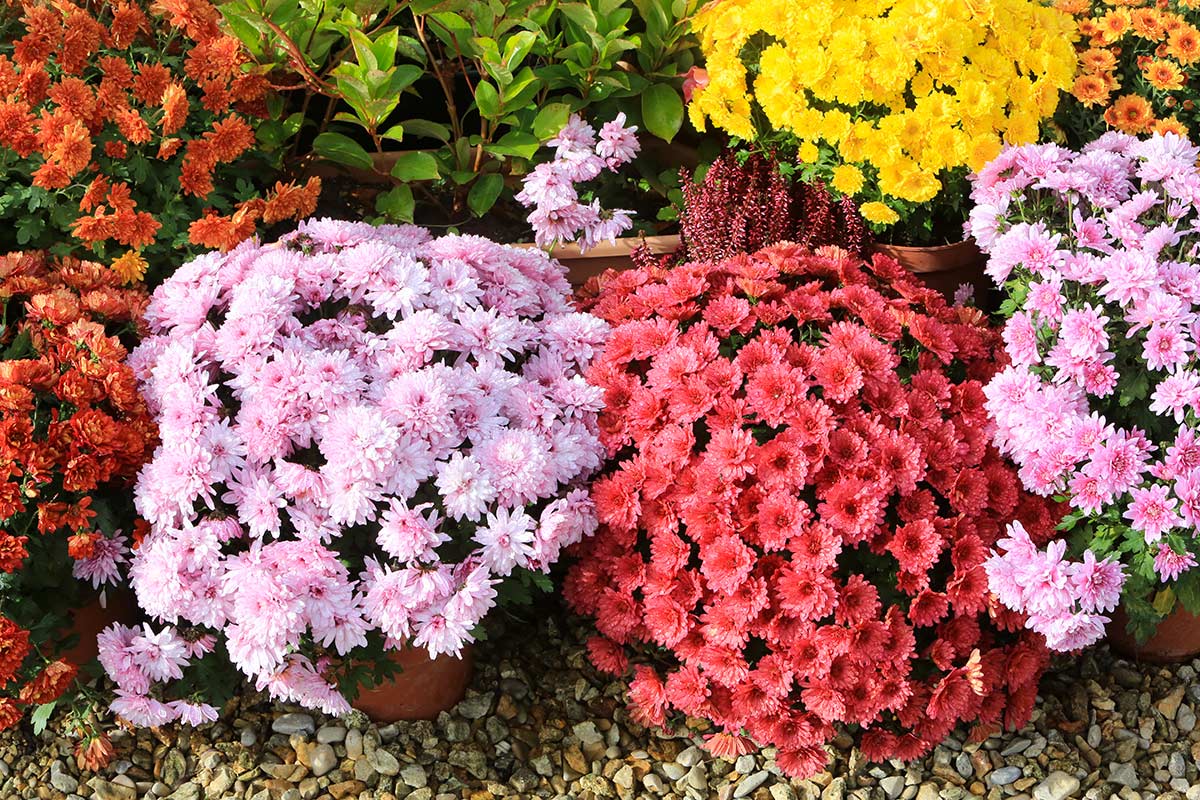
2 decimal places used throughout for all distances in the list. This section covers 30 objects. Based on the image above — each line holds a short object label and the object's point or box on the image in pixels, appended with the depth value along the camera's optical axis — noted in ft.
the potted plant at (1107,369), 7.29
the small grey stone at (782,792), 7.93
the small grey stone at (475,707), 8.55
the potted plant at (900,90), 9.62
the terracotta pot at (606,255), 10.92
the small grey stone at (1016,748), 8.22
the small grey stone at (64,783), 8.12
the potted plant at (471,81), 9.73
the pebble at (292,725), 8.45
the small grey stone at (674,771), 8.20
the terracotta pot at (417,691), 8.15
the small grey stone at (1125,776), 8.03
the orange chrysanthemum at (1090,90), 10.32
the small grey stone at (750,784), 8.00
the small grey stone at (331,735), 8.32
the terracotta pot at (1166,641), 8.69
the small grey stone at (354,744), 8.27
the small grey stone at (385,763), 8.11
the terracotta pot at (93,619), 8.24
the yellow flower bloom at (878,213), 9.84
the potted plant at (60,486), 7.08
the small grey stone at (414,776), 8.04
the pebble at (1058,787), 7.88
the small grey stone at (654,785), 8.11
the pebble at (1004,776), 8.00
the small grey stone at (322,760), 8.16
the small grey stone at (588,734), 8.46
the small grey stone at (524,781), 8.11
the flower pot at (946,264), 10.32
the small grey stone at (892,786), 7.94
